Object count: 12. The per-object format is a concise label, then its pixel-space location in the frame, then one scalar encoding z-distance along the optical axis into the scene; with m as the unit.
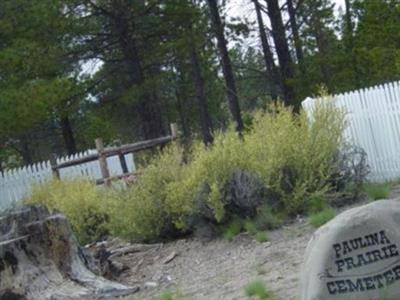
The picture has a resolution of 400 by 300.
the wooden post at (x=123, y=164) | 18.53
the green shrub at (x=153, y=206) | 9.52
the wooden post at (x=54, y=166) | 17.41
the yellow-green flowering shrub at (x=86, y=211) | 10.97
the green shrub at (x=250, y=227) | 8.74
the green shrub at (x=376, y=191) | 9.82
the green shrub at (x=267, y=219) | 8.88
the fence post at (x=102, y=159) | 15.50
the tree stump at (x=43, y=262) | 7.50
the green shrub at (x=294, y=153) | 9.46
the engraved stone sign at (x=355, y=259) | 4.71
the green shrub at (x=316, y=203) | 9.25
